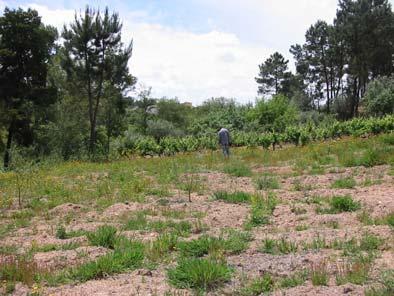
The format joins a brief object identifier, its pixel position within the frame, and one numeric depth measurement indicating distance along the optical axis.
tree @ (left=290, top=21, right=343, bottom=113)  62.00
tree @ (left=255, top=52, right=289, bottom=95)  73.00
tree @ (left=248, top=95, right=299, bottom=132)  46.38
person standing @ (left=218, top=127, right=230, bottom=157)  21.59
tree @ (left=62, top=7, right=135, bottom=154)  37.00
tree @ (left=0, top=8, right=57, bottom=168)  32.62
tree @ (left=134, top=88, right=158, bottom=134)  59.84
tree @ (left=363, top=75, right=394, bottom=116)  42.78
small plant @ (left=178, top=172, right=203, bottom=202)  12.88
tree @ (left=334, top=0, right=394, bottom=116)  54.31
